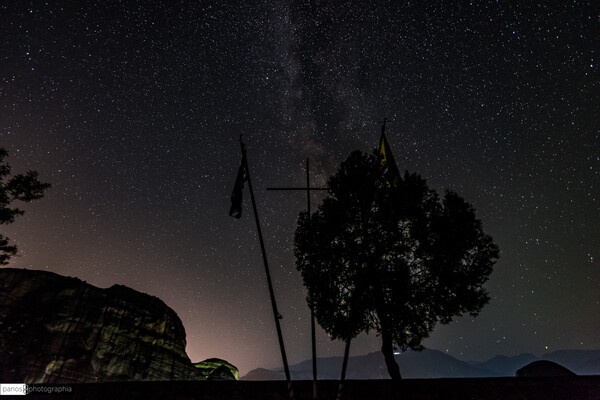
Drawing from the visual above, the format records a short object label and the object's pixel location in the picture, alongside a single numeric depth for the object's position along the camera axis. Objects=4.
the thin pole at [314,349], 7.45
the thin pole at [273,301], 7.59
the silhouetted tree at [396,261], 16.08
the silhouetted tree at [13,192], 22.52
